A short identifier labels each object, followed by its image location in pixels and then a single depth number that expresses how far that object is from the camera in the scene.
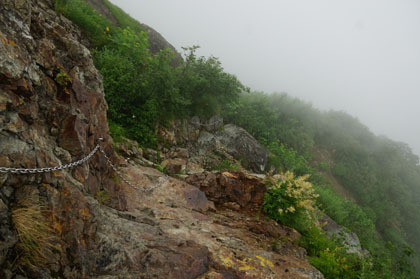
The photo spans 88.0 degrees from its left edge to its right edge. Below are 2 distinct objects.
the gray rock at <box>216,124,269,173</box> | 14.41
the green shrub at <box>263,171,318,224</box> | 6.43
